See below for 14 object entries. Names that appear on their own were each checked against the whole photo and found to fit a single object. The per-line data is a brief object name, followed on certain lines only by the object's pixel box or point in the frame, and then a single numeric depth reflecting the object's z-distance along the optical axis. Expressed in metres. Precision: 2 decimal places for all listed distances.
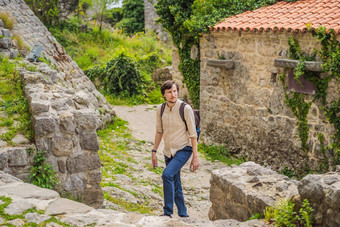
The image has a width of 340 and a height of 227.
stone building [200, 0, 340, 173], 8.09
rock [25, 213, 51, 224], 3.77
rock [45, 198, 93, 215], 4.00
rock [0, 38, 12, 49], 8.83
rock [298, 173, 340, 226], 3.48
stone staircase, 3.81
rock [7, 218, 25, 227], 3.67
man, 4.89
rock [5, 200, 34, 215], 3.86
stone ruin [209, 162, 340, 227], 3.58
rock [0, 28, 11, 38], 9.31
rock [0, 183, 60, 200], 4.21
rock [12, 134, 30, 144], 5.03
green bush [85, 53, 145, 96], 15.40
